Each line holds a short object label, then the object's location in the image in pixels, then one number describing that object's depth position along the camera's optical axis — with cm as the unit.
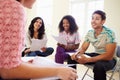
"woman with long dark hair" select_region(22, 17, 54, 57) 186
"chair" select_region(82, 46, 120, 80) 138
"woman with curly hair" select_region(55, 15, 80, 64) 172
